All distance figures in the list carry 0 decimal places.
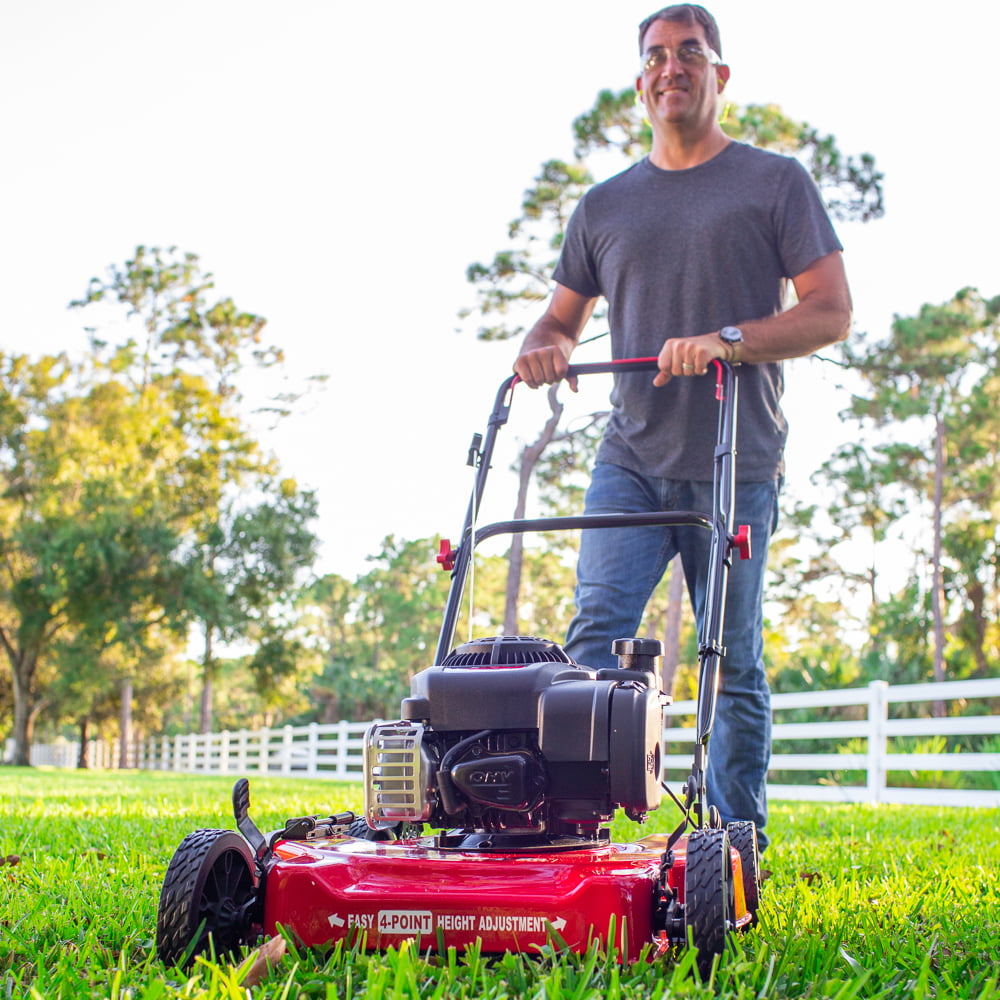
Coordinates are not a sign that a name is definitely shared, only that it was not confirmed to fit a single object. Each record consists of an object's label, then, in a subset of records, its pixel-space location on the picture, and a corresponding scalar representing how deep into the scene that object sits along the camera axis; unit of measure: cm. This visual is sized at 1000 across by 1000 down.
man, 301
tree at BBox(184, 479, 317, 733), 2491
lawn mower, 188
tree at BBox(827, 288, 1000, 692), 2006
